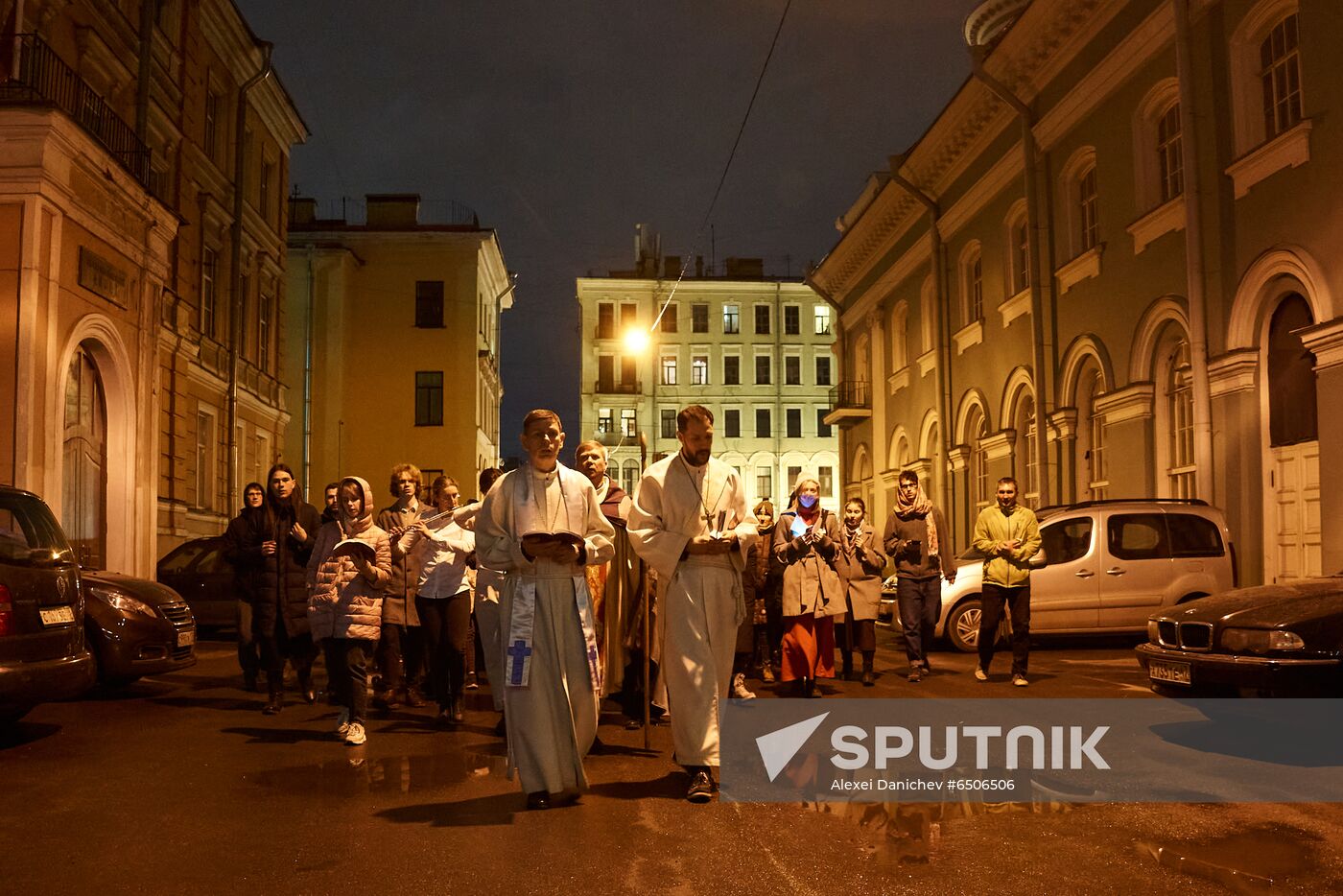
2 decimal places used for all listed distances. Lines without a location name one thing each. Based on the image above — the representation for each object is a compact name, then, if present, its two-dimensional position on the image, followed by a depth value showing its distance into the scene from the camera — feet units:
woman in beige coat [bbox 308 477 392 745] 28.43
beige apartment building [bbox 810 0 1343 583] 47.03
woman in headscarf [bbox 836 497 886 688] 39.42
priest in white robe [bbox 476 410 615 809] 21.06
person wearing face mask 35.24
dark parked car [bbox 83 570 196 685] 34.94
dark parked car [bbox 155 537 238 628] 61.77
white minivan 48.39
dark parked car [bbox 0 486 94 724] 26.17
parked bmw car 24.67
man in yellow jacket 38.47
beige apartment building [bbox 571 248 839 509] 215.92
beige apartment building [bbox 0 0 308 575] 55.01
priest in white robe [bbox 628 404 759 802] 22.12
